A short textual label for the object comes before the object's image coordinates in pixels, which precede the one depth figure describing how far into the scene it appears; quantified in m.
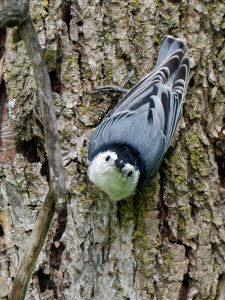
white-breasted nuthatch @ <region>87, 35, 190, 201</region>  5.54
